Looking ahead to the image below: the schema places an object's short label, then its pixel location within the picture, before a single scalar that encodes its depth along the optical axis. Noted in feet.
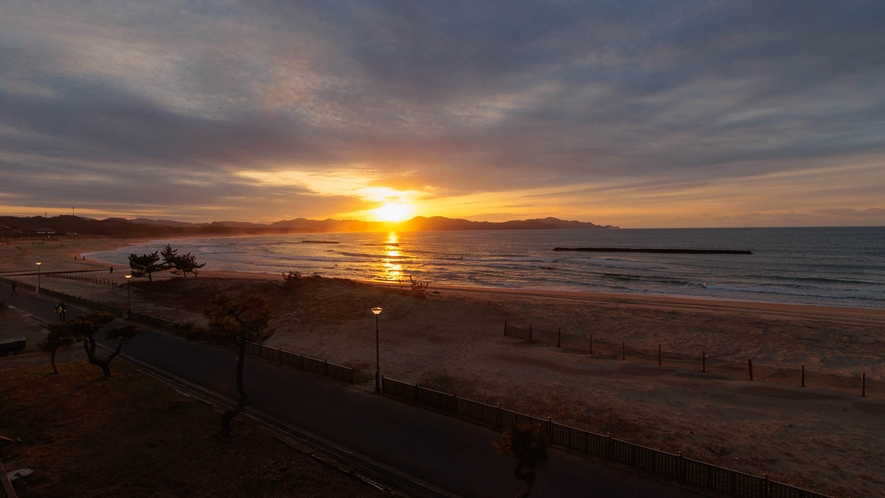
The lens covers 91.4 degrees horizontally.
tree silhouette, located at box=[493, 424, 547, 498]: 29.07
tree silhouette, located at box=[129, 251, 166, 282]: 169.99
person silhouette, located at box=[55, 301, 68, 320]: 96.15
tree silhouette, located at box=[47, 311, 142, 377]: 62.48
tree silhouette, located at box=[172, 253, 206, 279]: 171.12
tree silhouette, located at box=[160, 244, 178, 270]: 172.67
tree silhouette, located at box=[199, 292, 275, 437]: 45.52
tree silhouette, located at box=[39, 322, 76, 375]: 61.93
